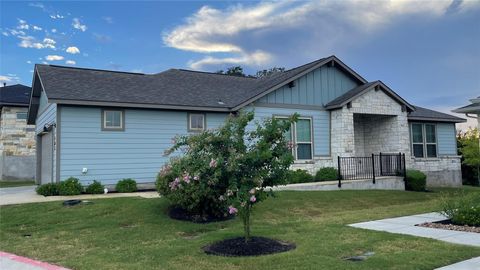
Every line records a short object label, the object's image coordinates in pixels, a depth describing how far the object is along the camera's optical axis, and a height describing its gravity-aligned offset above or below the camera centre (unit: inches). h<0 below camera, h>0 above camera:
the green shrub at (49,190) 526.9 -26.2
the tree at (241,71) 1916.3 +462.8
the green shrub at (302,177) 668.9 -19.3
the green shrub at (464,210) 334.0 -39.7
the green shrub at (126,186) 570.3 -24.5
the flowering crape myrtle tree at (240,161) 260.7 +3.7
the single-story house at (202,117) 562.6 +82.2
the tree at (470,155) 943.7 +16.9
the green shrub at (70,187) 524.1 -22.9
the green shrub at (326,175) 700.7 -17.2
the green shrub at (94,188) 546.6 -25.8
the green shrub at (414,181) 697.6 -29.9
